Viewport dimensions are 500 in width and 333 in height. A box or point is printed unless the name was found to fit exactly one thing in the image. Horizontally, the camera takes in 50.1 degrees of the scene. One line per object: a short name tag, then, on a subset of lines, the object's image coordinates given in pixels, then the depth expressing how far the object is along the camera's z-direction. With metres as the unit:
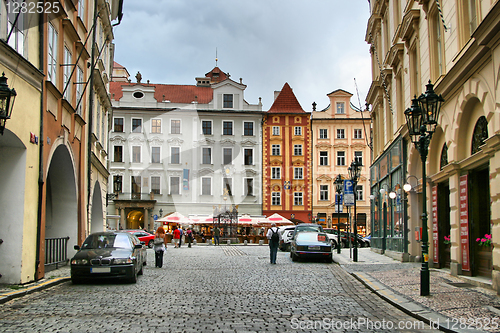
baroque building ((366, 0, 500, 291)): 12.55
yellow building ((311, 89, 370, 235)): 62.31
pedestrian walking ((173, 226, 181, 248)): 36.31
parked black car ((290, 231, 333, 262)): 23.23
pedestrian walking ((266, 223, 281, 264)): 22.17
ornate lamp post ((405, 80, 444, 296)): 11.67
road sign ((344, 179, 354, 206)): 25.30
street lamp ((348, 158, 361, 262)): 24.16
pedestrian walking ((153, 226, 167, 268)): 20.08
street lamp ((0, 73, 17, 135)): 10.30
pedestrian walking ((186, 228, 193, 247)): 40.89
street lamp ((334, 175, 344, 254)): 29.33
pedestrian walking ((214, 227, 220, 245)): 43.13
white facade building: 58.94
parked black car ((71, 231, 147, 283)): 14.05
